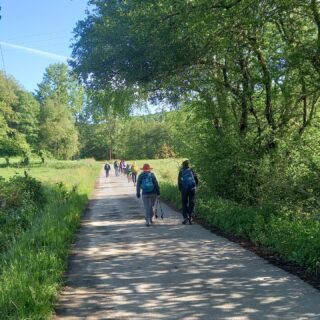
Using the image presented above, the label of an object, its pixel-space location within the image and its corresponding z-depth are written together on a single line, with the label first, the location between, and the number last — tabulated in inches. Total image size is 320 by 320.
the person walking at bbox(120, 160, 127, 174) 2014.0
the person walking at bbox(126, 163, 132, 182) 1589.2
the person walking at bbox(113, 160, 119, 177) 1960.0
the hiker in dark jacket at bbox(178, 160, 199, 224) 526.3
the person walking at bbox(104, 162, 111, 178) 1808.6
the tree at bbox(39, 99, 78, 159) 3447.3
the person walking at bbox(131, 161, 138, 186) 1354.0
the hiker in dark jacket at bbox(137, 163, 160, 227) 530.3
